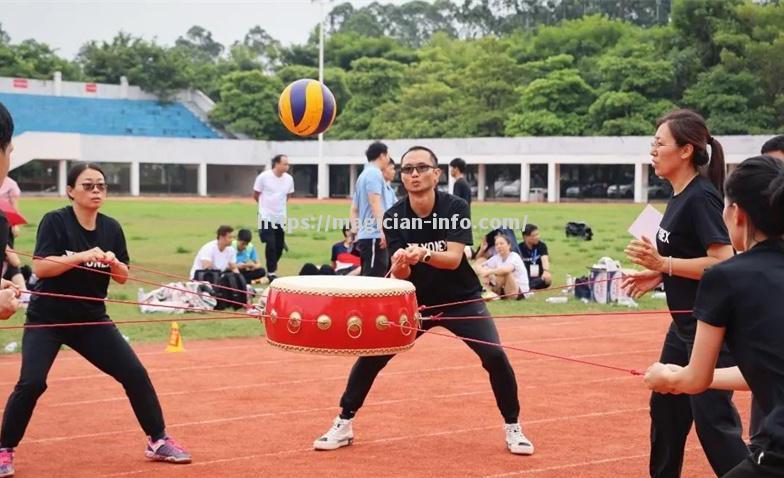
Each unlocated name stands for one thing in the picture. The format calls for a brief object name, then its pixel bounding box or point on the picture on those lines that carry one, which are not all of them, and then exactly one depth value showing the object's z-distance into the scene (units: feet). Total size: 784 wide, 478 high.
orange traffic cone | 38.11
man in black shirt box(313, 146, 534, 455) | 22.63
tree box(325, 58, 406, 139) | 236.43
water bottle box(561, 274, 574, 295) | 54.71
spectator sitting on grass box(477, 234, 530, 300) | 51.80
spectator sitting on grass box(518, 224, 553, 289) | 55.11
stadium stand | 237.86
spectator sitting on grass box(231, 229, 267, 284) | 53.88
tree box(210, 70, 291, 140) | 244.63
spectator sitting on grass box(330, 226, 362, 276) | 52.11
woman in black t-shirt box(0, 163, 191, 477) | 21.13
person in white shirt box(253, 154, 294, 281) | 56.03
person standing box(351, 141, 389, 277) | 42.60
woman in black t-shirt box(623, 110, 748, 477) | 16.87
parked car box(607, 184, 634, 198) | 195.12
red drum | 19.80
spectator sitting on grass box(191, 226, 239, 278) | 50.39
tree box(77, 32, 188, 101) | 267.18
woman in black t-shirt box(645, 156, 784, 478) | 11.50
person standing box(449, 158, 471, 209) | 49.65
